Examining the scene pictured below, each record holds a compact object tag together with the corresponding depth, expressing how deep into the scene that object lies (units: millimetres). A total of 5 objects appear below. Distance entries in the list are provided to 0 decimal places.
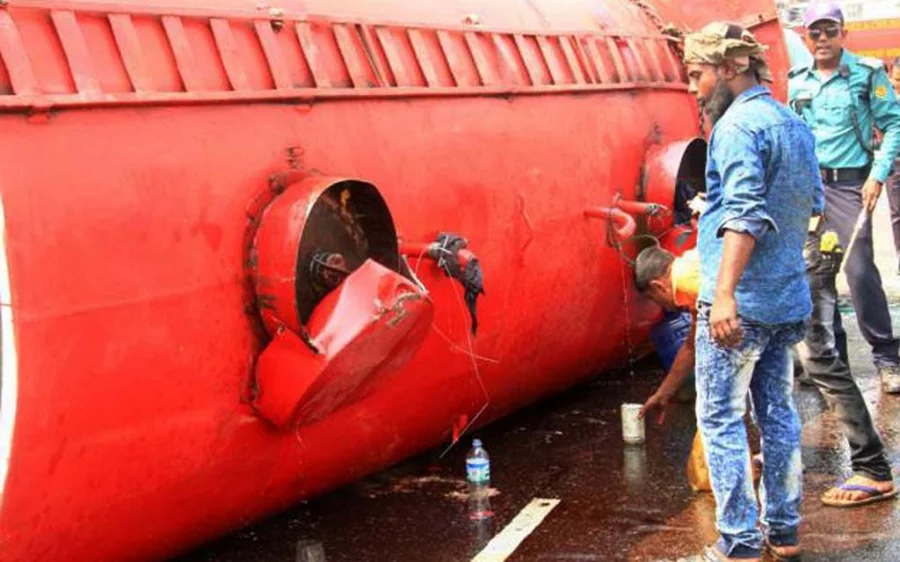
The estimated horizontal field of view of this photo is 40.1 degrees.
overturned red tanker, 3461
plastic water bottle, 4906
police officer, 6195
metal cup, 5617
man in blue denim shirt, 3861
